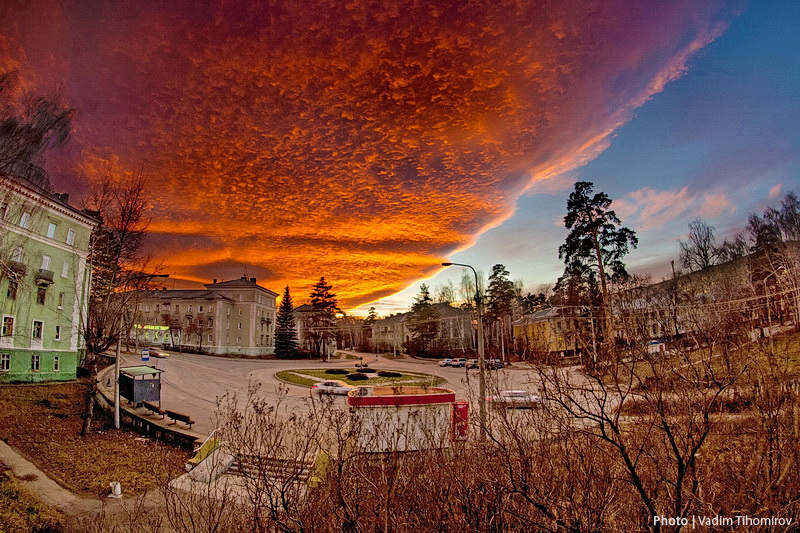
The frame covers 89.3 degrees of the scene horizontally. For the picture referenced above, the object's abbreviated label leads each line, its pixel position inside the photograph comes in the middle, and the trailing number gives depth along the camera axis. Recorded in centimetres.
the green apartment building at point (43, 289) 2436
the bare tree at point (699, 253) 4834
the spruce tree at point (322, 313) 6769
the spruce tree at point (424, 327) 6944
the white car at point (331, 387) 2994
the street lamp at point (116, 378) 1889
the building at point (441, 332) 7031
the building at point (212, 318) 6562
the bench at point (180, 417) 1904
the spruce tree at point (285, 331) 6750
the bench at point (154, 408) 2091
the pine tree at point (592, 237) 3222
